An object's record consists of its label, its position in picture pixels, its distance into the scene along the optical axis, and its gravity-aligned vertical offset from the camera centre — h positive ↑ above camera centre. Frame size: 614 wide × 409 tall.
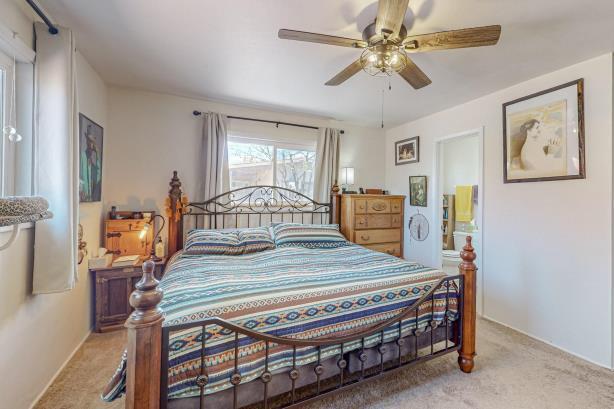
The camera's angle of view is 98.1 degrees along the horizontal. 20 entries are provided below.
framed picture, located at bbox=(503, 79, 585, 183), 2.39 +0.68
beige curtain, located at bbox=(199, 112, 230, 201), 3.30 +0.62
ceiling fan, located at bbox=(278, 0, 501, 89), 1.46 +1.01
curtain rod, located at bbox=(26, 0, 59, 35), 1.55 +1.14
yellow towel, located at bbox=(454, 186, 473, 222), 5.20 +0.02
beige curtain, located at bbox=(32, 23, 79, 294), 1.68 +0.28
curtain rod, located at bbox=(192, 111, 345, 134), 3.34 +1.15
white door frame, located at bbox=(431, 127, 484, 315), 3.21 +0.05
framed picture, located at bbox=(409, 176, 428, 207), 3.99 +0.20
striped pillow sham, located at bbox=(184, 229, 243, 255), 2.58 -0.40
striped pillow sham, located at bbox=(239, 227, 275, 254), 2.74 -0.39
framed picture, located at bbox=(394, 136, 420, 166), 4.12 +0.85
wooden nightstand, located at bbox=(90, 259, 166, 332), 2.56 -0.89
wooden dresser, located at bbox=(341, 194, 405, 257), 3.67 -0.25
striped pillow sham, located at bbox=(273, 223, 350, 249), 3.00 -0.38
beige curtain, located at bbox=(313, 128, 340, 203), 3.99 +0.51
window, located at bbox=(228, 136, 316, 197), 3.64 +0.57
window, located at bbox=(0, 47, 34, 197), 1.58 +0.46
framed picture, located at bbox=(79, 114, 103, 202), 2.31 +0.40
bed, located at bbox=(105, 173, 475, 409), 1.15 -0.66
